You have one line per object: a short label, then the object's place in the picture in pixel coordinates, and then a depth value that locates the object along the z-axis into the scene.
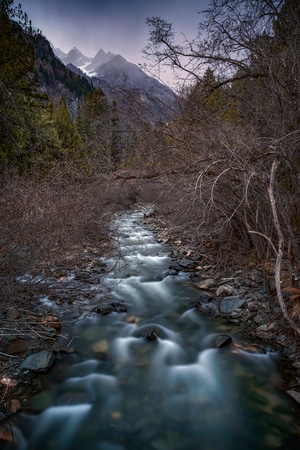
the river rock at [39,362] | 3.65
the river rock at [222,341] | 4.40
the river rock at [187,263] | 7.57
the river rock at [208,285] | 6.23
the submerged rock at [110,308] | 5.20
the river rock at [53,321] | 4.46
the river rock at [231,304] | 5.18
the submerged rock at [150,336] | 4.64
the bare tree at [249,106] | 4.59
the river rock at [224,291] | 5.64
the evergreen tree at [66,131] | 26.90
